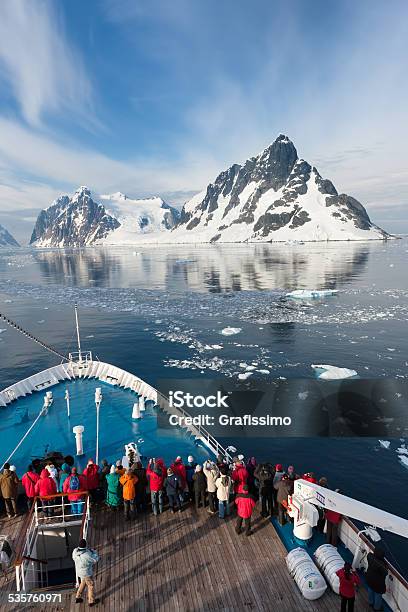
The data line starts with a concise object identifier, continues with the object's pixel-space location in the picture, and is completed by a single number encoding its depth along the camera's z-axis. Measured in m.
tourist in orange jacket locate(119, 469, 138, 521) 12.02
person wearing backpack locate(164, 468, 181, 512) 12.27
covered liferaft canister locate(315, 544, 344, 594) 9.66
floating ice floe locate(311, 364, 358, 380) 30.99
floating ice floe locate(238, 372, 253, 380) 31.28
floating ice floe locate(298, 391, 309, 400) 27.92
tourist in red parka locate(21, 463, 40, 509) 12.34
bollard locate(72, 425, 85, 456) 17.41
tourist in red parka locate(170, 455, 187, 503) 12.68
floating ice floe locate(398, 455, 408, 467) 20.48
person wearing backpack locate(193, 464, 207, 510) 12.45
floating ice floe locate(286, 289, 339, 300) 66.56
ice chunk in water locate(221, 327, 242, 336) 44.81
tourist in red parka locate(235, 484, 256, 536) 11.23
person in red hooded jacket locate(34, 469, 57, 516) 12.02
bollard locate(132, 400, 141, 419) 21.21
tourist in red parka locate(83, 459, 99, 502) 12.77
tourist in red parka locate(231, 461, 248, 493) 12.31
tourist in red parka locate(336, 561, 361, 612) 8.69
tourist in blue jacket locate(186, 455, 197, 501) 13.16
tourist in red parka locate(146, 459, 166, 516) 12.08
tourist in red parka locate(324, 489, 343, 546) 11.24
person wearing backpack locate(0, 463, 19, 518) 12.01
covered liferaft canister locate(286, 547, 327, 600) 9.42
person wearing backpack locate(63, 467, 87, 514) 12.05
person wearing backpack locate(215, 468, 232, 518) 12.02
